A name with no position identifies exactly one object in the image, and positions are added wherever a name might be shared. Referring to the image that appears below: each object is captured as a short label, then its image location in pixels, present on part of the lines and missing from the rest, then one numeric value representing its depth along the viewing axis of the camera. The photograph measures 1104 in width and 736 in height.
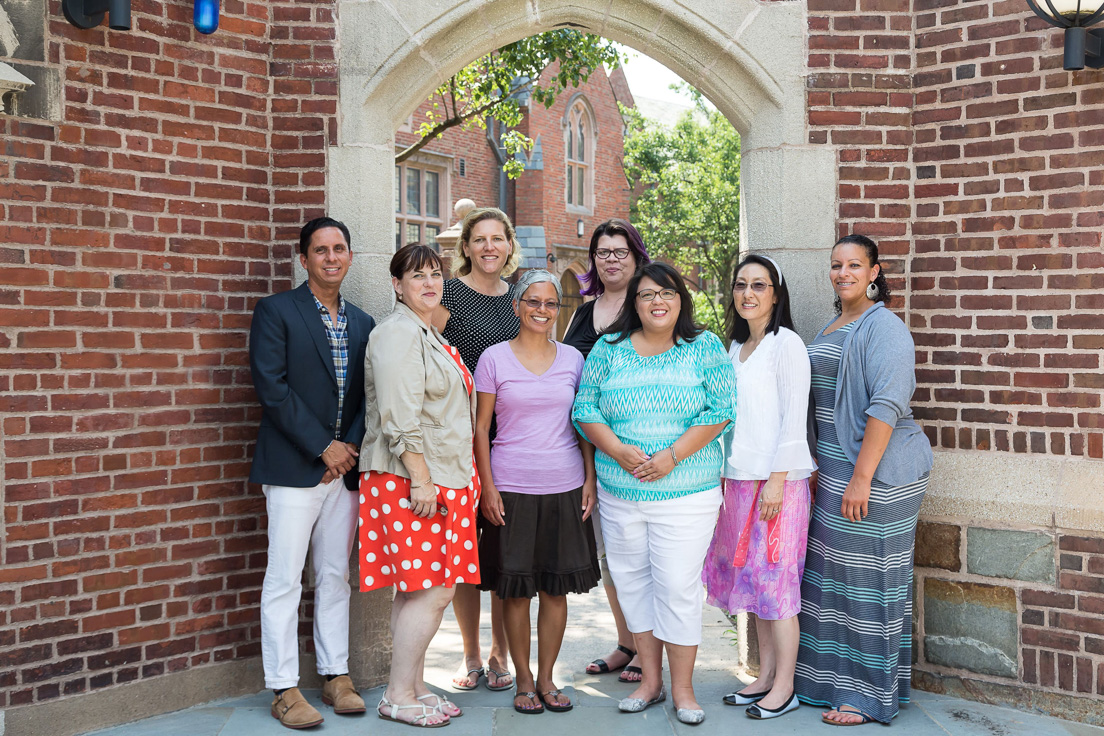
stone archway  4.19
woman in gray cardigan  3.65
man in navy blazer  3.65
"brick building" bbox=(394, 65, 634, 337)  15.48
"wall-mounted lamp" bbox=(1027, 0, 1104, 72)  3.59
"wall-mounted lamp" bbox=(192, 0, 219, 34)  3.87
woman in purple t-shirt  3.72
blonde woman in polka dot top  4.13
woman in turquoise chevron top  3.62
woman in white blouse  3.69
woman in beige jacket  3.53
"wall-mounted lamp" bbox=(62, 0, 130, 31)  3.51
